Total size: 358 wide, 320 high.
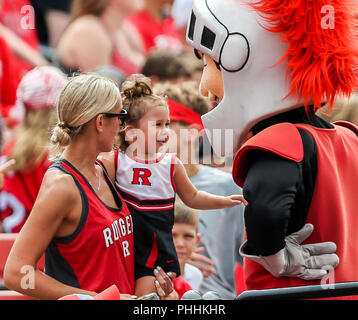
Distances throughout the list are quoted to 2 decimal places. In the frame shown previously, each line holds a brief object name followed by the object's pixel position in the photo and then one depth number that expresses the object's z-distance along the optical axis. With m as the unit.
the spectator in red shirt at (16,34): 8.70
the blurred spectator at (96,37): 8.83
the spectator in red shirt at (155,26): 11.20
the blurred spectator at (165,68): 7.55
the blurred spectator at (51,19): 10.58
